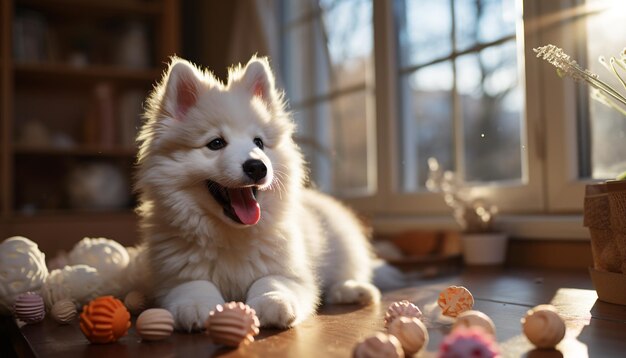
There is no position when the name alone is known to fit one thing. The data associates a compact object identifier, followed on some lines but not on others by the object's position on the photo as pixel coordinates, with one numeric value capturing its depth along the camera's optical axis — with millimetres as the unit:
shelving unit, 2846
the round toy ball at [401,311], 995
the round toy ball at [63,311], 1126
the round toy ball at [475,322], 828
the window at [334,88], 2670
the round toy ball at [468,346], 612
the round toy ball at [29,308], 1130
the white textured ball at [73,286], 1246
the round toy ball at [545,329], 815
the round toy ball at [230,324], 860
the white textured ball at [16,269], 1182
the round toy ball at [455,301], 1074
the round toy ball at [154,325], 943
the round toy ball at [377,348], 695
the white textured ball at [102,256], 1369
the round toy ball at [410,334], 805
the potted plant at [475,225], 1848
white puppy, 1126
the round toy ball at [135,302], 1235
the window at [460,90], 2004
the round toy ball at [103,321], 927
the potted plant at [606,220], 1087
